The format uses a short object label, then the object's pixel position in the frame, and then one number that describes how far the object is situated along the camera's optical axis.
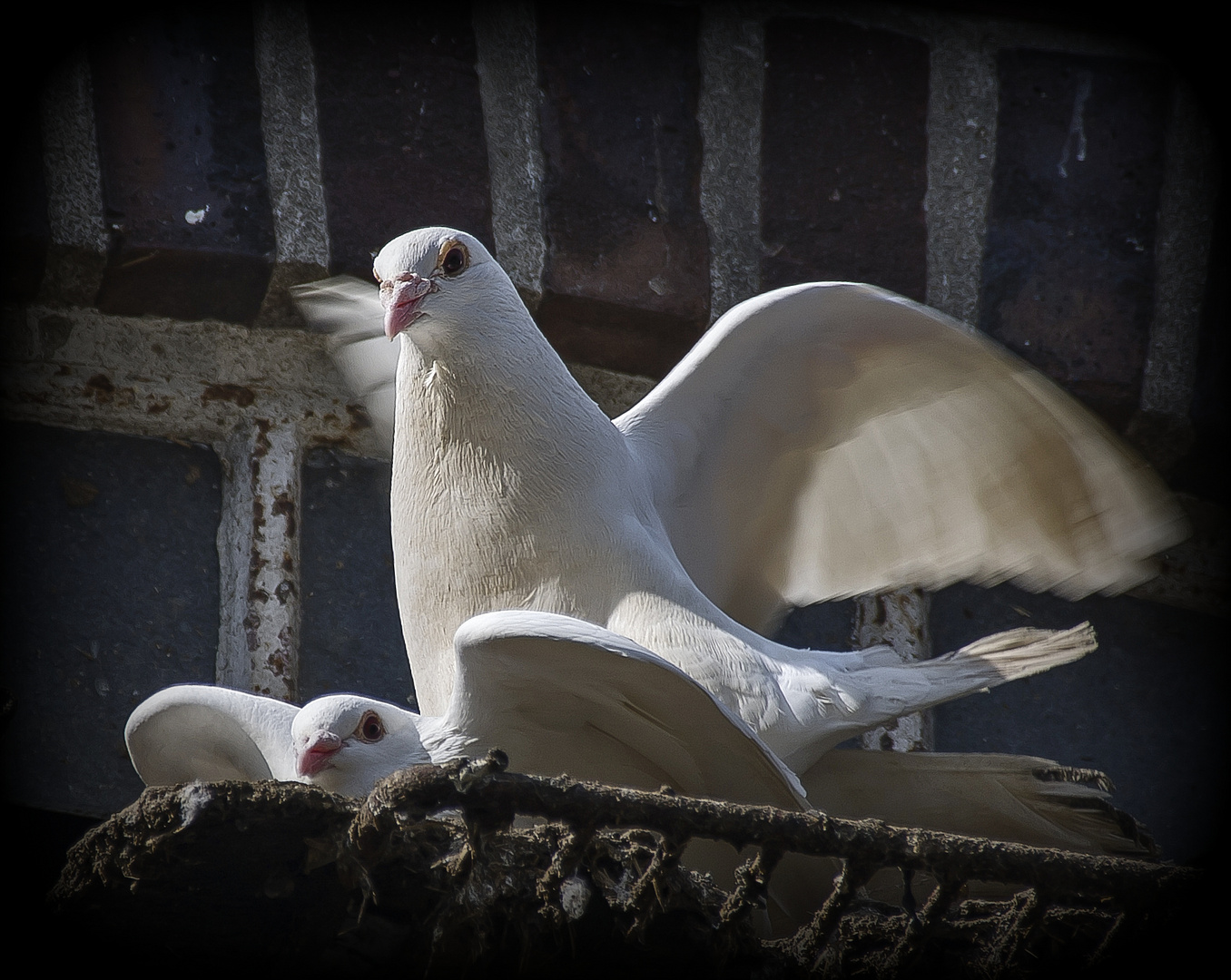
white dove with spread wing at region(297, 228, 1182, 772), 7.45
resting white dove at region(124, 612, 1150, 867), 7.38
